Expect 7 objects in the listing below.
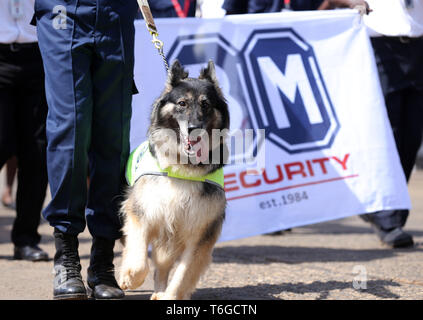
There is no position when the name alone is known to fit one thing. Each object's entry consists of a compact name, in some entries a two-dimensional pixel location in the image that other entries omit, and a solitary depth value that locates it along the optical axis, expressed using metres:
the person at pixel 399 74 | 6.10
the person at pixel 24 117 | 5.23
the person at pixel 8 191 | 9.00
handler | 3.83
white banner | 5.68
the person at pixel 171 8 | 6.22
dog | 3.85
